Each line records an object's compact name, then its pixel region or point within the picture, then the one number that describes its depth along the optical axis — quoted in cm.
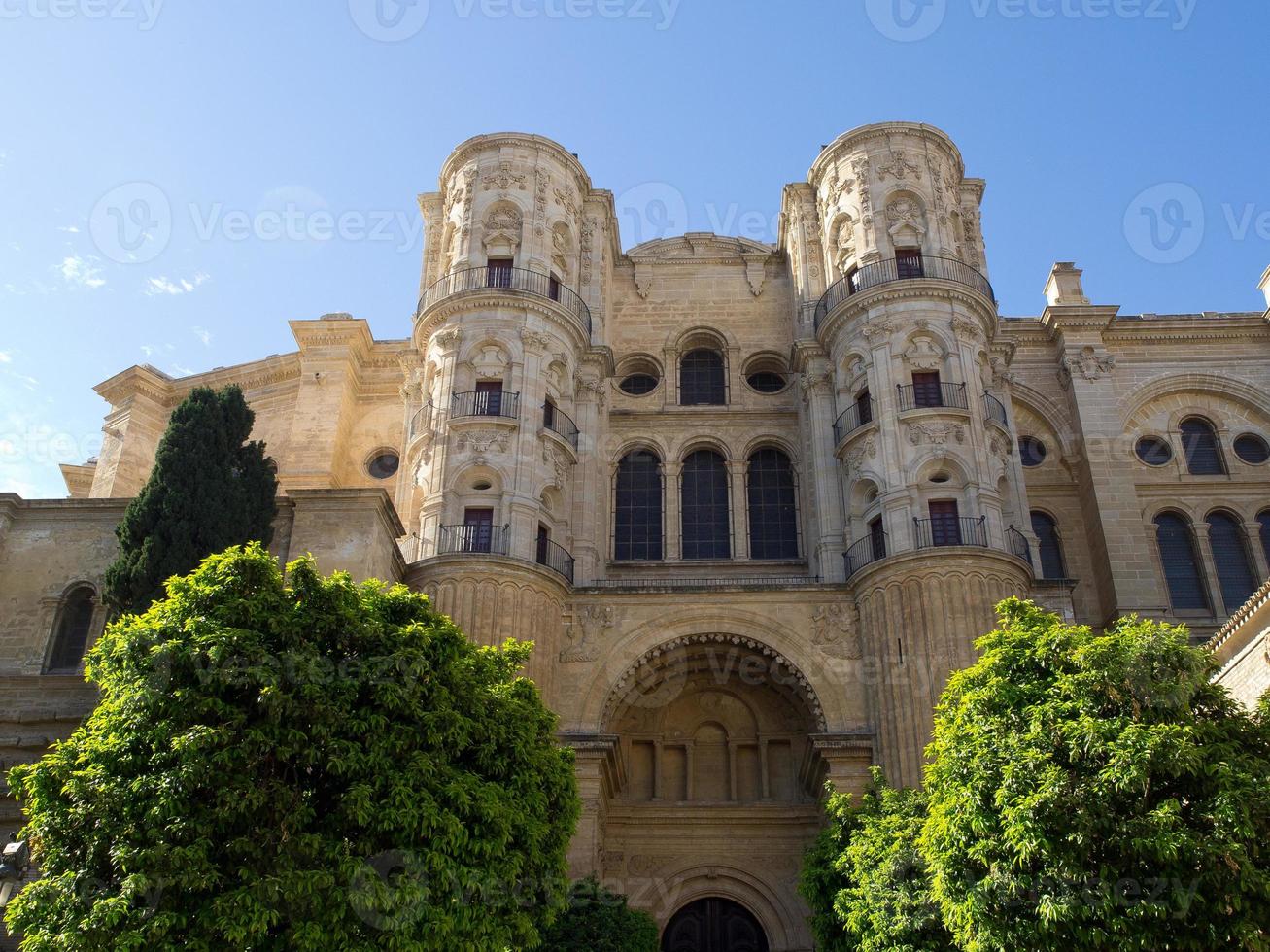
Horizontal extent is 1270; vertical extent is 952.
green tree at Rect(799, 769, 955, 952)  1495
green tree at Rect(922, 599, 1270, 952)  1167
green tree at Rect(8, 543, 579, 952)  1131
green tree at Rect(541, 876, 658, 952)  1819
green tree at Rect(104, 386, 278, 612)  1841
